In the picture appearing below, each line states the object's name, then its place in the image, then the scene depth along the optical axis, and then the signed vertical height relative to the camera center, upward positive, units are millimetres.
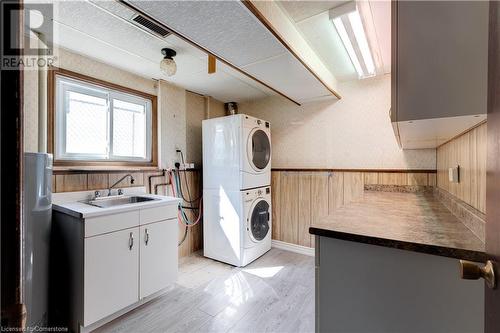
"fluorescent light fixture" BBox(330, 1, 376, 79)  1521 +1024
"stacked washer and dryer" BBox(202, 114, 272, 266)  2730 -275
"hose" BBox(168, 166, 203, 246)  2883 -479
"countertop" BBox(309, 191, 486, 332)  767 -416
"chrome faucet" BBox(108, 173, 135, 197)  2254 -157
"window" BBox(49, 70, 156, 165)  2043 +447
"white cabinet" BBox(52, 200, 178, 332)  1630 -763
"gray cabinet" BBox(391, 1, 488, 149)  719 +366
